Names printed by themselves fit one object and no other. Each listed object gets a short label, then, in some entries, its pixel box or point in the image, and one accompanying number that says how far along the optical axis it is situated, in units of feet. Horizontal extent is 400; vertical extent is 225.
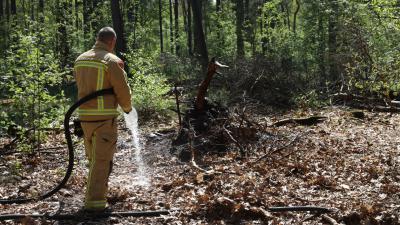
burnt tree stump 31.19
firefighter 18.11
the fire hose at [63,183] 17.48
